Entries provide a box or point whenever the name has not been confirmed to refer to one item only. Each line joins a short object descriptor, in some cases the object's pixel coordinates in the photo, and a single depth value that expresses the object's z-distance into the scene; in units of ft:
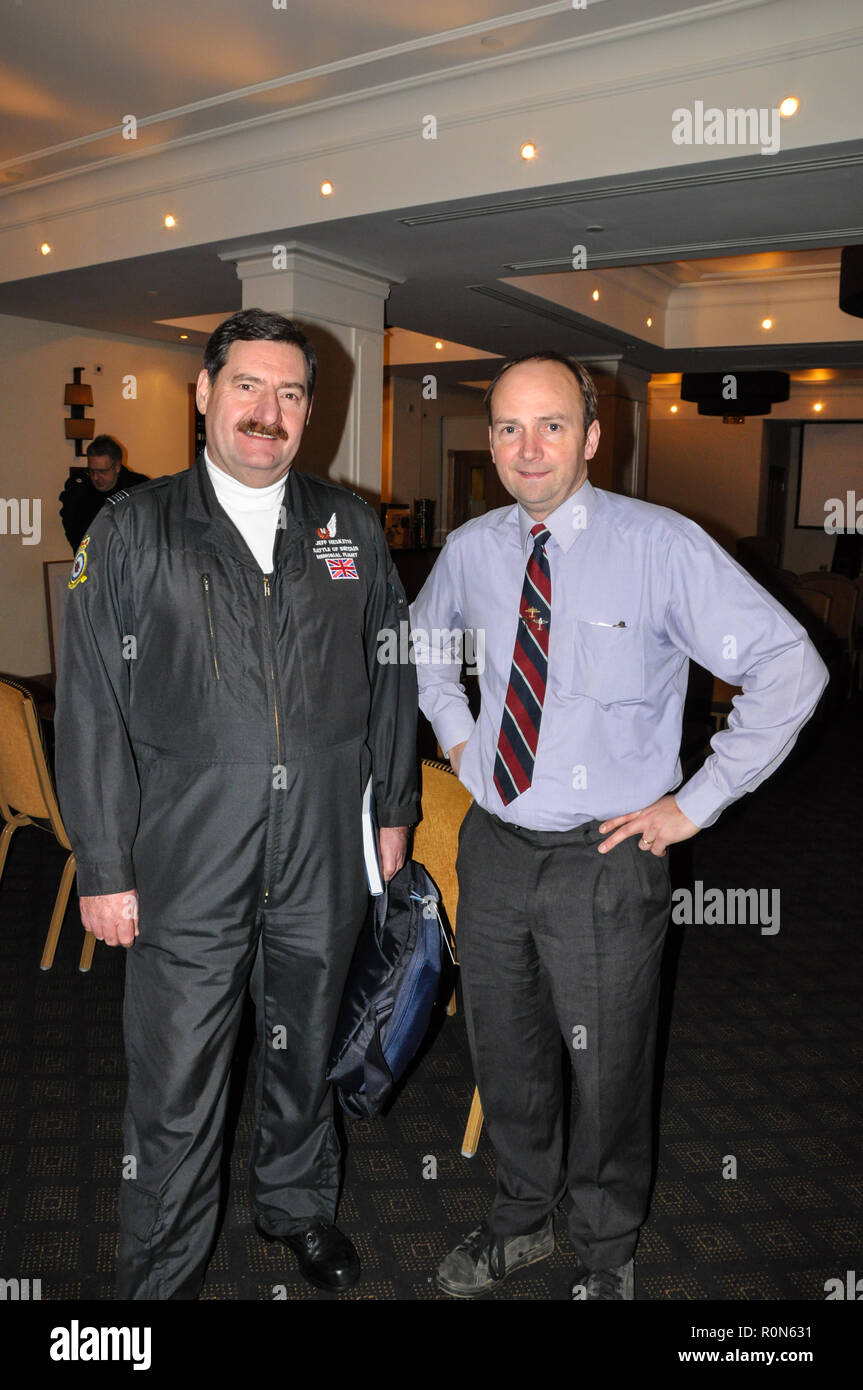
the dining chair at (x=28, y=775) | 10.71
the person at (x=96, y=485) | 19.97
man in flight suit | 5.83
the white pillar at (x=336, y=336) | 17.76
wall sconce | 26.50
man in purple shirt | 5.76
